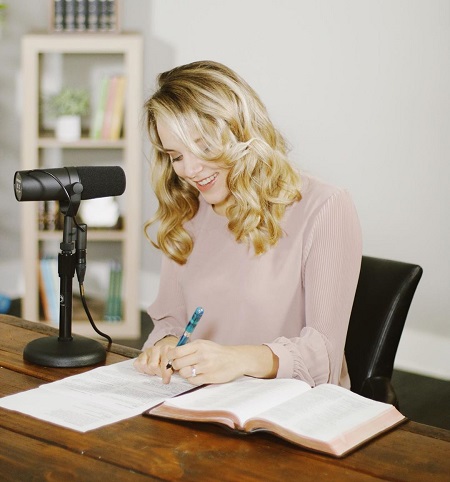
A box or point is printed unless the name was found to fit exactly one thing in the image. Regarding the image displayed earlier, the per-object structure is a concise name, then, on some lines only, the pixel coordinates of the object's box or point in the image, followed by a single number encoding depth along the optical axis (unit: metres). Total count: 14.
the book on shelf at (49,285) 4.20
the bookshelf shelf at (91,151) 4.00
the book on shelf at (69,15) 4.08
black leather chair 1.79
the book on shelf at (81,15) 4.08
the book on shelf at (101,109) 4.11
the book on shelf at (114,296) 4.26
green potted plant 4.13
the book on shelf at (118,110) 4.08
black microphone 1.57
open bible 1.21
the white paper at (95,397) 1.31
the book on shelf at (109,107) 4.09
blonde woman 1.76
